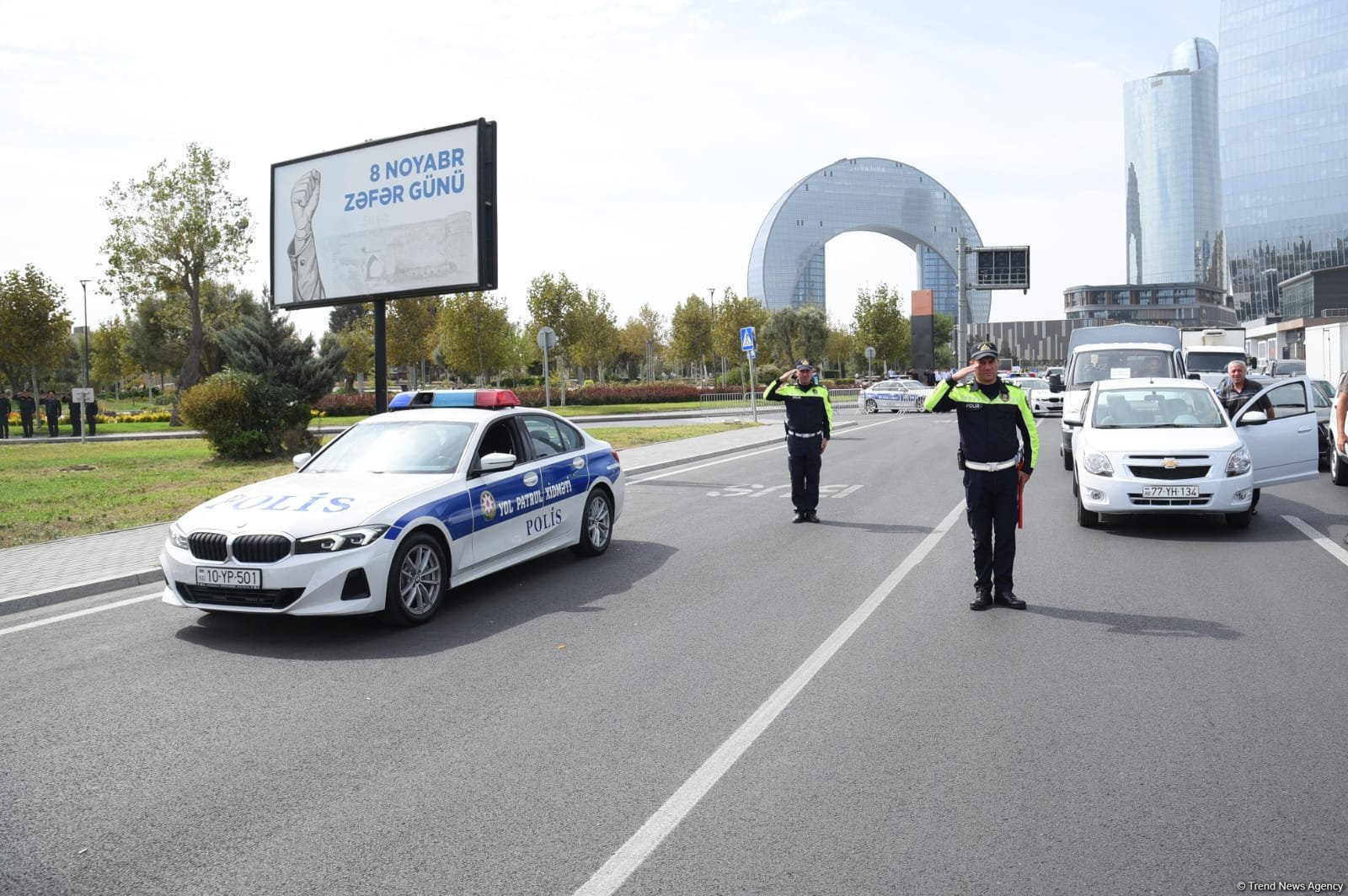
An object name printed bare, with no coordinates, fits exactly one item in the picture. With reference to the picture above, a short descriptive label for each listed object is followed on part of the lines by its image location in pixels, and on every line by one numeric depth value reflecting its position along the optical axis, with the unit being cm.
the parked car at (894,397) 4378
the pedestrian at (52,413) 3369
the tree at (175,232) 3884
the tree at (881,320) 8600
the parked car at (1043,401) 3738
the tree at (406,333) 6216
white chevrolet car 1027
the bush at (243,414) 1966
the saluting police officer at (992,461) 738
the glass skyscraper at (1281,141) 12362
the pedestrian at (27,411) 3328
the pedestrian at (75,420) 3280
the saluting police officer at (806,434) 1190
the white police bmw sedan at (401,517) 663
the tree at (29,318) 3912
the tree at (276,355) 2019
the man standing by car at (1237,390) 1424
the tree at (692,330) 7325
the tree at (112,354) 6419
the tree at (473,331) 5653
